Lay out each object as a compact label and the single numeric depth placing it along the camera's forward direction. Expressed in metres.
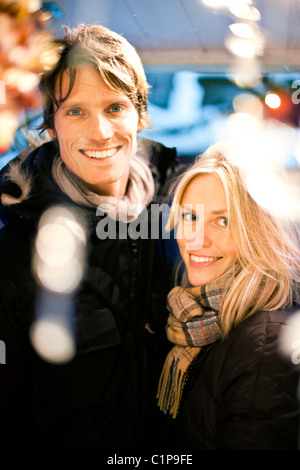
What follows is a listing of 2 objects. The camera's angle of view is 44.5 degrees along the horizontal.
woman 1.01
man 1.32
